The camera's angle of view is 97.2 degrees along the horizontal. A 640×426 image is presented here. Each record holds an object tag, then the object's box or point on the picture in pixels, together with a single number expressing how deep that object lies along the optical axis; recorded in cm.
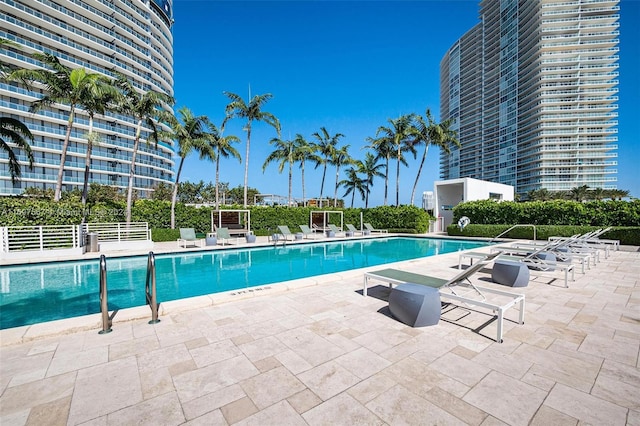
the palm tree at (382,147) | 2639
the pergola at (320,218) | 2310
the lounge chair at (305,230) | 1871
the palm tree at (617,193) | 6306
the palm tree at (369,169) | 3353
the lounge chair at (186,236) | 1409
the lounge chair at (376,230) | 2139
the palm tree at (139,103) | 1681
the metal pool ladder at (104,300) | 367
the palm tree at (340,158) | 2870
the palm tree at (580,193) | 6159
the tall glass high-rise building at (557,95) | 7612
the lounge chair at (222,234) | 1547
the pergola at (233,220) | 1803
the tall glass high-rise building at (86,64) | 4003
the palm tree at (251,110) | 2258
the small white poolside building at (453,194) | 2302
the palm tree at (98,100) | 1458
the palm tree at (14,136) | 1217
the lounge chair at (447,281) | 352
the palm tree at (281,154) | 2625
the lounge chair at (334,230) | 1992
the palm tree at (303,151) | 2628
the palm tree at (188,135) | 1855
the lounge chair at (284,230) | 1729
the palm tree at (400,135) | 2550
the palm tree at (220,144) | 2073
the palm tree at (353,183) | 3870
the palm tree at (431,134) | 2522
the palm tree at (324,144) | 2847
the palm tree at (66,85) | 1434
